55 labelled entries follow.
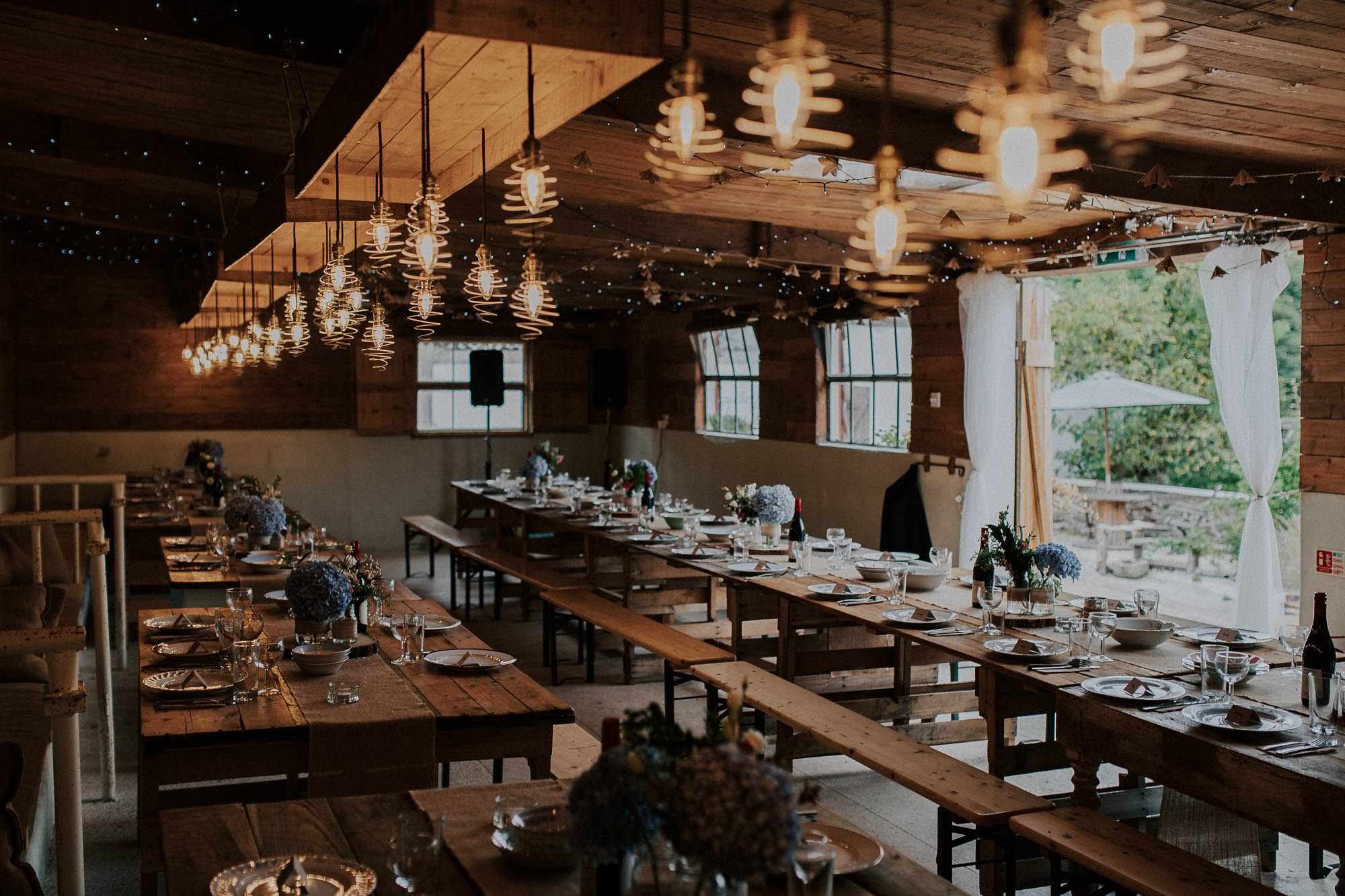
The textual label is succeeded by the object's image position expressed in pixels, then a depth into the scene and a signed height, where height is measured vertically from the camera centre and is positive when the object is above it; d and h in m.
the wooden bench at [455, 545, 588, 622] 8.34 -1.14
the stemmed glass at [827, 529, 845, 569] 6.49 -0.68
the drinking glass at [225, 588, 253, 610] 4.14 -0.64
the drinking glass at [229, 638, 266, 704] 3.56 -0.76
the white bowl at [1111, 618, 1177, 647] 4.36 -0.79
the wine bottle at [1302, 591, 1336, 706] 3.74 -0.73
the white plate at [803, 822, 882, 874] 2.20 -0.82
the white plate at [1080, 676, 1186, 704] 3.66 -0.85
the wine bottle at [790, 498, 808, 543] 7.24 -0.69
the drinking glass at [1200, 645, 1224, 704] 3.54 -0.76
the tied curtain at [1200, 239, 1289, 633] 6.65 +0.12
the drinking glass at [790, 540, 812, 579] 6.23 -0.74
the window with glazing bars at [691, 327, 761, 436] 12.48 +0.38
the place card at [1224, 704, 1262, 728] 3.36 -0.85
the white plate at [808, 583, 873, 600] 5.53 -0.82
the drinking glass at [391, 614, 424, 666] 3.98 -0.73
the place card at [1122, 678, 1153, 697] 3.70 -0.85
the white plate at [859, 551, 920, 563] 6.69 -0.79
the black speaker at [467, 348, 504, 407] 13.90 +0.44
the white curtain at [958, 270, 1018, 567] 8.62 +0.11
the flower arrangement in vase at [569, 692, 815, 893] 1.59 -0.54
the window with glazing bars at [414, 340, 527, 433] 14.96 +0.27
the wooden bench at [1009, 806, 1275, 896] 3.13 -1.22
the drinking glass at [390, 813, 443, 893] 1.91 -0.70
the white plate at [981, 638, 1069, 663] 4.21 -0.84
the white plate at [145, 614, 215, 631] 4.48 -0.79
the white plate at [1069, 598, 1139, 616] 4.93 -0.80
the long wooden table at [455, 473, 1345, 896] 3.04 -0.95
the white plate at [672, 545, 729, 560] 6.84 -0.79
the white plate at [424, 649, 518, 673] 3.89 -0.81
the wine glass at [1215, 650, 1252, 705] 3.52 -0.74
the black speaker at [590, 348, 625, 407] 14.80 +0.47
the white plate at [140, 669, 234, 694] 3.58 -0.82
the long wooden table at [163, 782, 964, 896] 2.20 -0.87
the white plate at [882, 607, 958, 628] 4.83 -0.83
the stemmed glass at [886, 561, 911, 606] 5.39 -0.75
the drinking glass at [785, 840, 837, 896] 1.79 -0.70
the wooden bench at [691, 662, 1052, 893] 3.70 -1.19
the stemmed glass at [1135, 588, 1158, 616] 4.57 -0.71
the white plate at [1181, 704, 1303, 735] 3.32 -0.86
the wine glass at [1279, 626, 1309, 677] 3.80 -0.71
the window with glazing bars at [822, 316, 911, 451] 10.13 +0.30
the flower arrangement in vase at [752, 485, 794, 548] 7.11 -0.55
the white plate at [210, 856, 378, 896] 2.15 -0.85
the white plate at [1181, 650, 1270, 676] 3.98 -0.84
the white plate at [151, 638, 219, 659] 4.08 -0.81
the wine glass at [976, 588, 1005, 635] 4.64 -0.73
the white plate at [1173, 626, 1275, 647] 4.35 -0.82
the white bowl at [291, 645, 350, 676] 3.81 -0.78
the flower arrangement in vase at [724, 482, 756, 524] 7.26 -0.54
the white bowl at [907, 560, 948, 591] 5.72 -0.78
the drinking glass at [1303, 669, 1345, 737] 3.25 -0.78
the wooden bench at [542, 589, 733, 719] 5.76 -1.16
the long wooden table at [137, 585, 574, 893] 3.24 -0.88
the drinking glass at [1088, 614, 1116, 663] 4.11 -0.74
